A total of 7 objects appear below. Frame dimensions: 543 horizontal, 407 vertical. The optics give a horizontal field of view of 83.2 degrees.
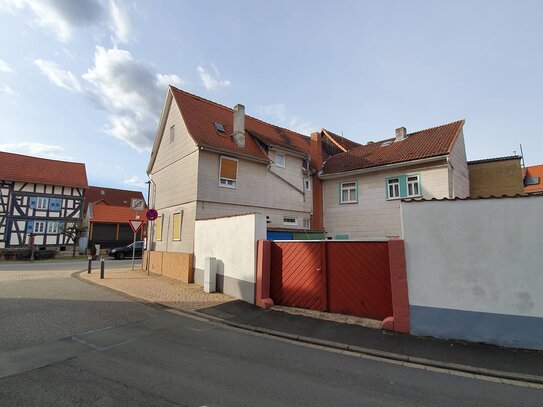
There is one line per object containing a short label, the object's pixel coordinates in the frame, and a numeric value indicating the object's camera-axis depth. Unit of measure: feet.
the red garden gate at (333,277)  24.35
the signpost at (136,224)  49.35
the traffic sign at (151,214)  49.27
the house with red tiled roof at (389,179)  48.39
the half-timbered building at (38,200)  108.99
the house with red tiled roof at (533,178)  110.32
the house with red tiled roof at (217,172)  46.65
